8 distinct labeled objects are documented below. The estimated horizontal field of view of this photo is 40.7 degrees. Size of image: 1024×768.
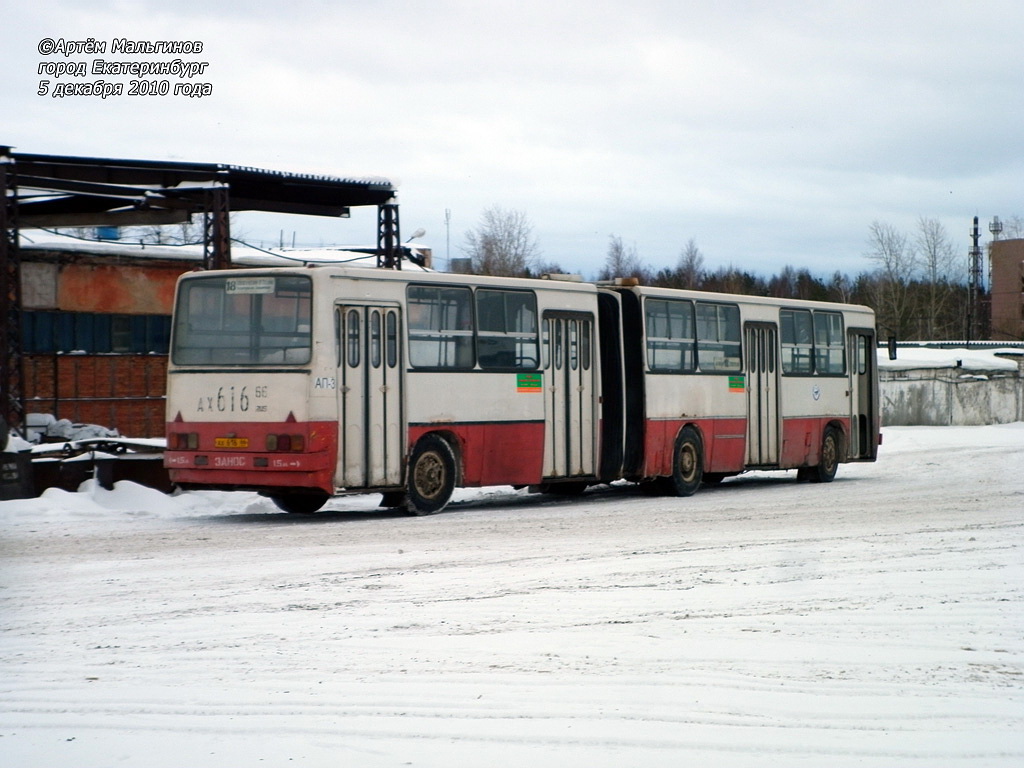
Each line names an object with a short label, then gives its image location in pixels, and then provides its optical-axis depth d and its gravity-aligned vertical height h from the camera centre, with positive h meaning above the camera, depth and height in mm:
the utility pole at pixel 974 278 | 110162 +8175
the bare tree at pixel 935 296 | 85188 +5431
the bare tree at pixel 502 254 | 85438 +8141
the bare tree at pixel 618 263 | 105062 +9129
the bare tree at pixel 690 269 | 109812 +8981
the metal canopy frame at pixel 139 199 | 24312 +3957
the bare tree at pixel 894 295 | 81750 +5056
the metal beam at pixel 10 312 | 23172 +1387
